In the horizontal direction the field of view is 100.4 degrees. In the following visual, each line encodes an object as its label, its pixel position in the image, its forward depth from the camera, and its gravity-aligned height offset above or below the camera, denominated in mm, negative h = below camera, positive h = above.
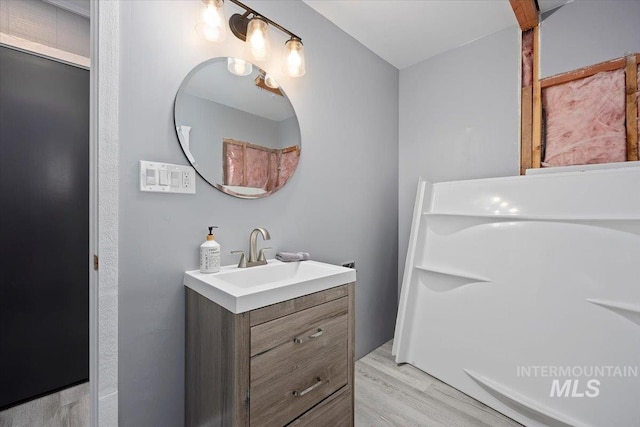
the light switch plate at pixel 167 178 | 1130 +151
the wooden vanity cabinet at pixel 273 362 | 938 -600
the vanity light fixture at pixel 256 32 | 1384 +966
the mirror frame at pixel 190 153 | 1223 +312
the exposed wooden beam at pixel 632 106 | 1577 +637
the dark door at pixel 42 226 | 1556 -94
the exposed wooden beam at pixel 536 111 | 1896 +730
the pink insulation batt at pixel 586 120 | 1635 +605
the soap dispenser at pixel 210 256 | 1230 -208
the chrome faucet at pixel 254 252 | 1401 -214
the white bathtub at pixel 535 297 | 1298 -497
